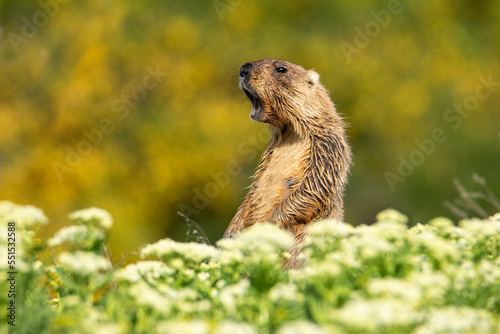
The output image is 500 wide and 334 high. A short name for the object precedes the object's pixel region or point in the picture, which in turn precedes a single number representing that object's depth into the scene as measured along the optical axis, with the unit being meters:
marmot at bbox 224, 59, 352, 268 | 11.24
